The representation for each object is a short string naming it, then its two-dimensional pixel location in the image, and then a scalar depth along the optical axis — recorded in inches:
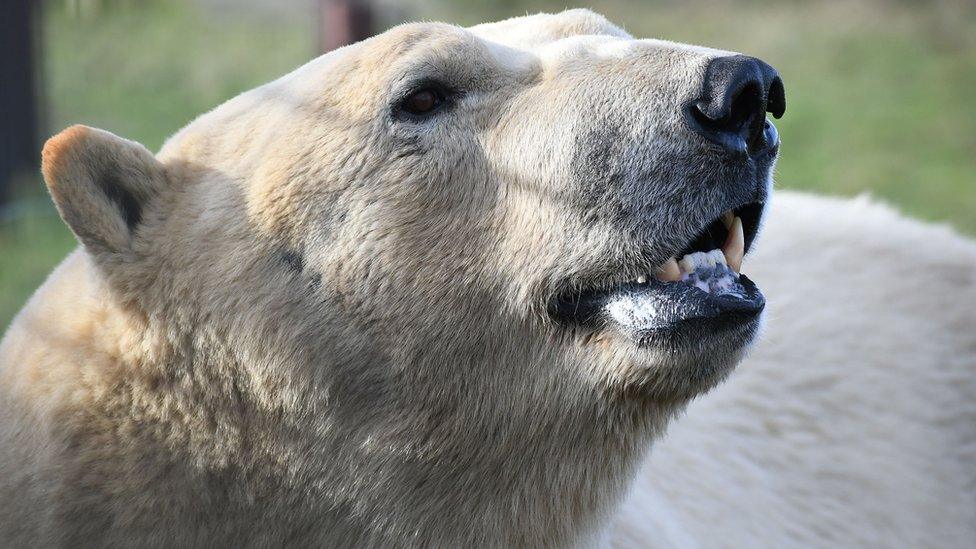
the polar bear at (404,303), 191.6
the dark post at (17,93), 605.2
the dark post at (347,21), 543.5
